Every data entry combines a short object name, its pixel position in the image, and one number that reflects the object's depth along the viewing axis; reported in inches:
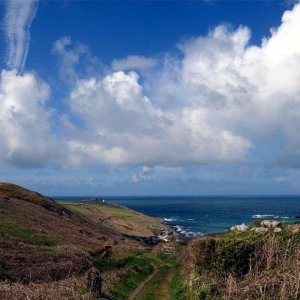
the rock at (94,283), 1076.5
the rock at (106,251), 2157.4
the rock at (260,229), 1368.1
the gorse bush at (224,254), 1170.0
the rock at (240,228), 1570.6
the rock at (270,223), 1434.8
